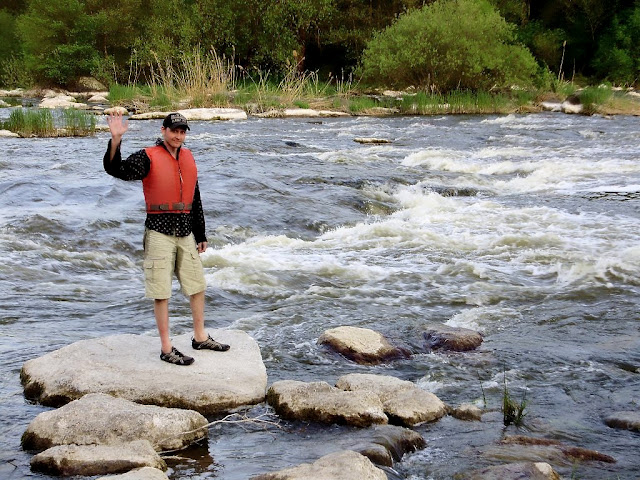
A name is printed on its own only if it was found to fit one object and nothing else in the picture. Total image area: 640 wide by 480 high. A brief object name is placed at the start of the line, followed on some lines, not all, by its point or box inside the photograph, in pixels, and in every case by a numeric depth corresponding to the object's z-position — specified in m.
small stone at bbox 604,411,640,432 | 4.76
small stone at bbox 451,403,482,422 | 4.83
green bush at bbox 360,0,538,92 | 29.38
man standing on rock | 4.93
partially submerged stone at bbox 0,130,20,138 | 19.22
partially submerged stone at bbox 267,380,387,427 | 4.60
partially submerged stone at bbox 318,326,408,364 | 5.82
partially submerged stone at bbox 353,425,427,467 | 4.10
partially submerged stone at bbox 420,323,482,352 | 6.06
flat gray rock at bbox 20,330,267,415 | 4.75
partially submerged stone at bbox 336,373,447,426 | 4.70
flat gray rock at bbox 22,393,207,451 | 4.15
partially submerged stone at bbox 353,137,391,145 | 19.89
